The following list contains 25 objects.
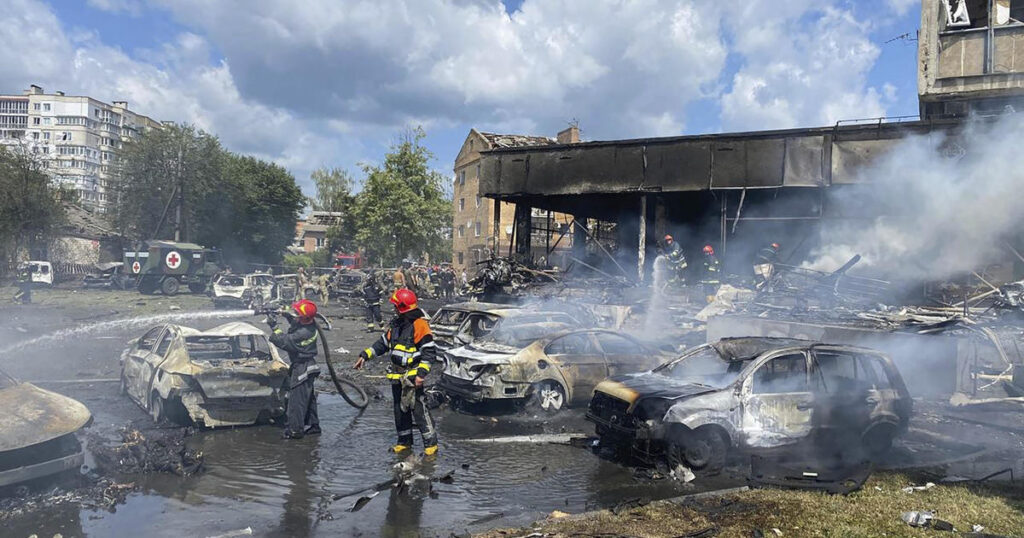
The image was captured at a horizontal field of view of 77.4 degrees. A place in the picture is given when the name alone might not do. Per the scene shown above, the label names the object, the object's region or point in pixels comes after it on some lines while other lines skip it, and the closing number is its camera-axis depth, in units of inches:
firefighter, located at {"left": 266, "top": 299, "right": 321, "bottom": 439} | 305.9
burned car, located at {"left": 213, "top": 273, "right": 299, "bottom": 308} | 976.9
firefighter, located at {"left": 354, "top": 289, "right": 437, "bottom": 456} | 286.7
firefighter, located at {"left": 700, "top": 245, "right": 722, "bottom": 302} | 630.0
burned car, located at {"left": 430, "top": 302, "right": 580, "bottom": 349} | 408.2
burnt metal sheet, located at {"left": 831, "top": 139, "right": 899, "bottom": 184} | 644.1
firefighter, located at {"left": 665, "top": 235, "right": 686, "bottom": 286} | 641.6
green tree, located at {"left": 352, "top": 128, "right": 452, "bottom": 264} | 1530.5
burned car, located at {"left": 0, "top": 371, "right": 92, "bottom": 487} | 198.5
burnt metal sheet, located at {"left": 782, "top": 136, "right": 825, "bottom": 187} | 669.8
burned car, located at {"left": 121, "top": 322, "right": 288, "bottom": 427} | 300.5
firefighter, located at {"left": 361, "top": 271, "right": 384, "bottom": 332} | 783.1
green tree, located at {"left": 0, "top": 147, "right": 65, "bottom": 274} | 1423.5
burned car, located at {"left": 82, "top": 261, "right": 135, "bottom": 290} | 1231.6
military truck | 1141.7
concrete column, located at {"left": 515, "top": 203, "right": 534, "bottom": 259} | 852.0
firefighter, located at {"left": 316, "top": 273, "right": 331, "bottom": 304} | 1132.5
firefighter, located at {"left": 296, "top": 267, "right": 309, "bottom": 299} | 1013.2
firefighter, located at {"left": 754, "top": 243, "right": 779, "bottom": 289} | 583.2
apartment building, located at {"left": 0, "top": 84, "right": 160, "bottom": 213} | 3414.4
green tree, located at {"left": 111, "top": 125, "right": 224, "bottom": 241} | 1656.0
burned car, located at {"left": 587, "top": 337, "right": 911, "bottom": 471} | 264.1
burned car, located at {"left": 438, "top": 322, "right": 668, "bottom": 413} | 354.9
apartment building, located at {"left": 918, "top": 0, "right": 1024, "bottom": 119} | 735.1
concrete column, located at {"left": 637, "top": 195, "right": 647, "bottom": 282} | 742.5
